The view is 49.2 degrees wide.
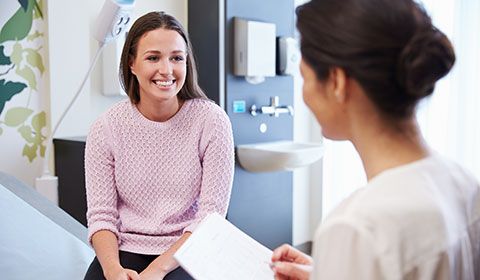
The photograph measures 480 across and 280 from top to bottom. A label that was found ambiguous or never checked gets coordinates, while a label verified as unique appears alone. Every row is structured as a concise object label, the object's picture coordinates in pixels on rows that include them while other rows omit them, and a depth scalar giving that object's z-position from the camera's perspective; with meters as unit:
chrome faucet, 2.76
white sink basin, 2.58
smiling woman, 1.41
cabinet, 2.12
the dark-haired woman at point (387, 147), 0.61
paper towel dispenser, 2.62
